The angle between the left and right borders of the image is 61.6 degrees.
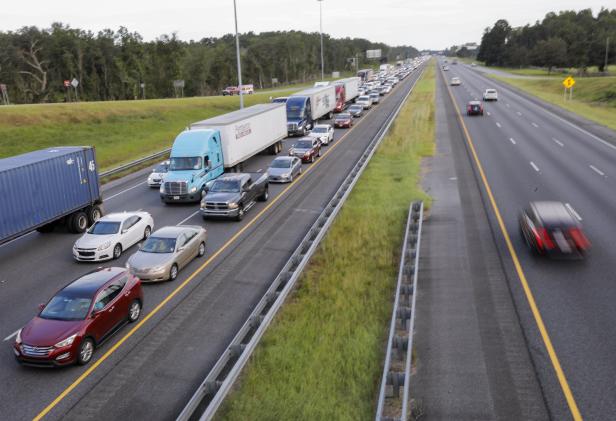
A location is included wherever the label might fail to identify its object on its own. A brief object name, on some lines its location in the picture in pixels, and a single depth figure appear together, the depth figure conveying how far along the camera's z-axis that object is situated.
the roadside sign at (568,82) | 60.93
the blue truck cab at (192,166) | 26.48
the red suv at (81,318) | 12.34
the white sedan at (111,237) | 19.20
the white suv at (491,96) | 69.31
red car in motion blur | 16.94
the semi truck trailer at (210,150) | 26.62
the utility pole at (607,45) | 103.61
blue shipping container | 19.23
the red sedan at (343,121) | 52.91
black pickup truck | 23.67
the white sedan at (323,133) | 43.34
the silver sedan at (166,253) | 17.05
